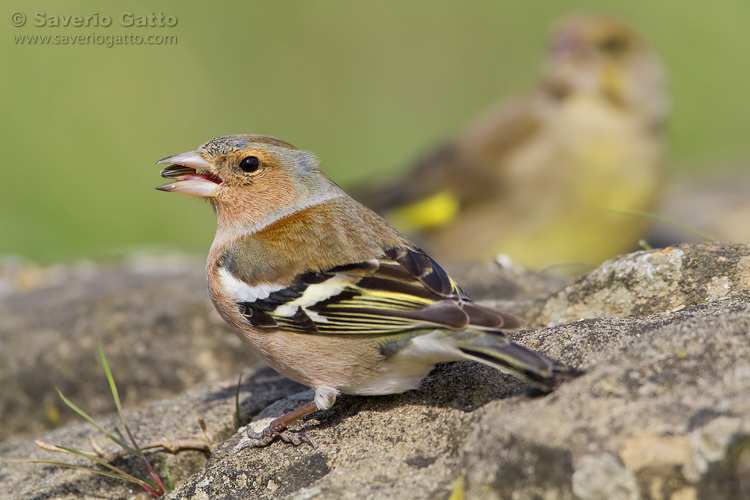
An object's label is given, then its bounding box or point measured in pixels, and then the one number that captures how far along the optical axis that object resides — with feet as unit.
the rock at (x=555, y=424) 14.93
